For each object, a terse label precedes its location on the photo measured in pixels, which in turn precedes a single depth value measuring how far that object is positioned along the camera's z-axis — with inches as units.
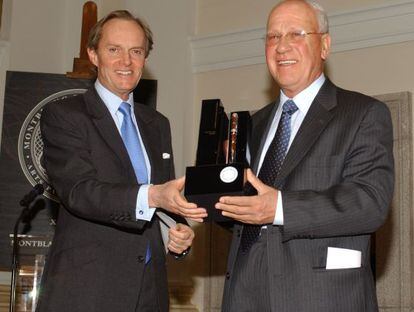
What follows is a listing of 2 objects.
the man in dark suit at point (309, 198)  126.1
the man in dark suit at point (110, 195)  138.9
